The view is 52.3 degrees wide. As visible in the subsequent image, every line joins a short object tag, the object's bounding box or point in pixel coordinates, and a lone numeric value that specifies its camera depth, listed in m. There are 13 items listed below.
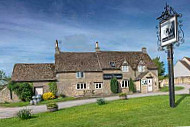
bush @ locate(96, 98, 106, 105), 18.67
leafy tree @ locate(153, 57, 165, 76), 62.91
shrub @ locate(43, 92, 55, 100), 32.43
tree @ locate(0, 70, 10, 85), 45.26
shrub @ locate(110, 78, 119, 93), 36.28
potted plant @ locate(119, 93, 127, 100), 22.14
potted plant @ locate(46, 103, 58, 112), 17.01
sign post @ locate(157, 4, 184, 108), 13.17
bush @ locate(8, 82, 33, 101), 32.34
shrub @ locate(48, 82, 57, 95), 34.34
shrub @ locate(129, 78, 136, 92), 37.04
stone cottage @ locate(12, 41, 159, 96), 35.00
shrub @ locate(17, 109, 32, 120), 14.38
